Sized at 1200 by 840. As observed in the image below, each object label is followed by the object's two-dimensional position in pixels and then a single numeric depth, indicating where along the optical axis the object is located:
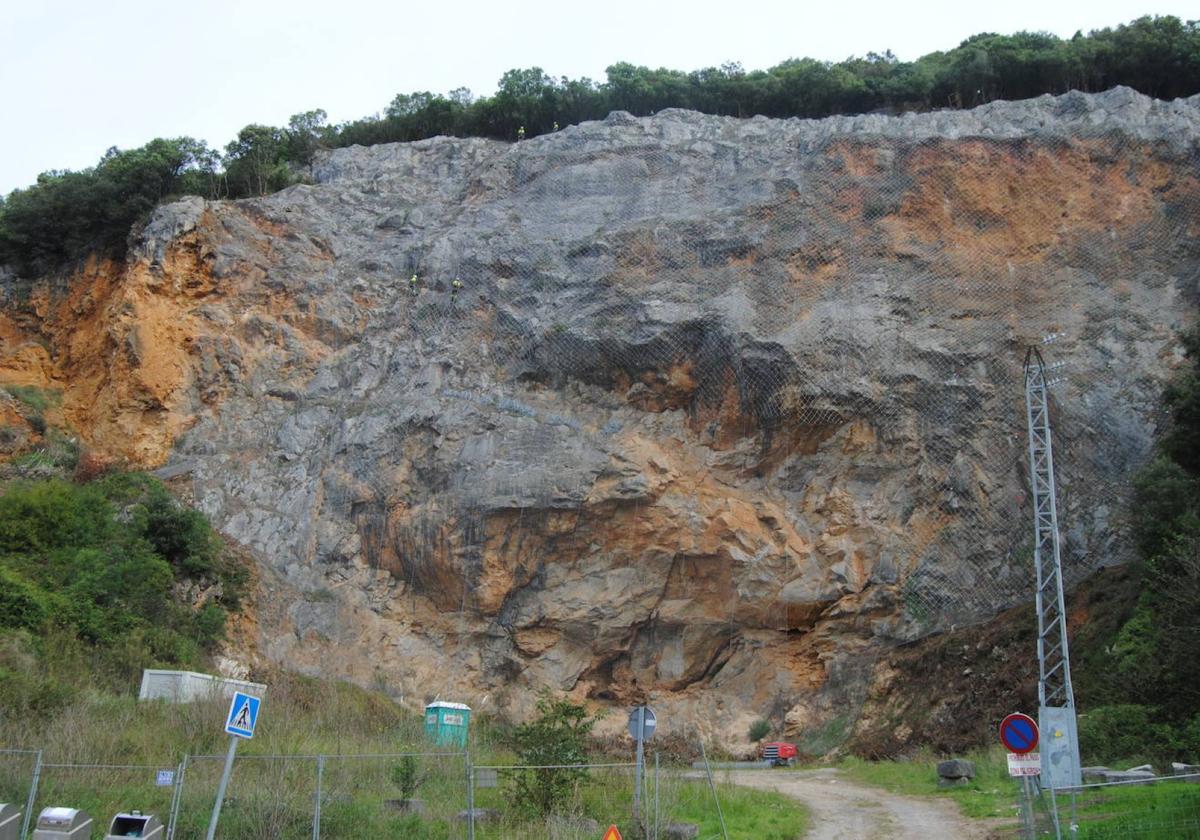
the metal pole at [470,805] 10.85
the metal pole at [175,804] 10.98
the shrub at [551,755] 12.97
